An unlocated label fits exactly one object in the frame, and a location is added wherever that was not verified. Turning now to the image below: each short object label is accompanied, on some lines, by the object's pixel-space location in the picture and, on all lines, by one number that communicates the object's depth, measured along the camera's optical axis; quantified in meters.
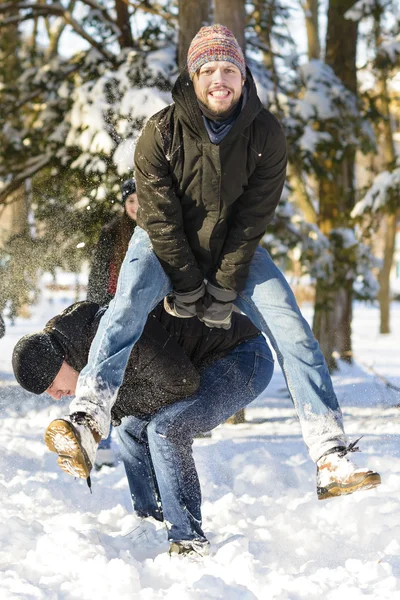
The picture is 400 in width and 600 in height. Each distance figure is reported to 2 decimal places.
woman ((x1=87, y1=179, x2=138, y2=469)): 9.35
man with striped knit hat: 6.19
